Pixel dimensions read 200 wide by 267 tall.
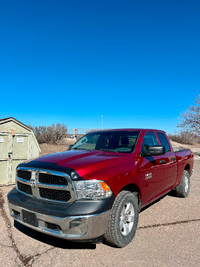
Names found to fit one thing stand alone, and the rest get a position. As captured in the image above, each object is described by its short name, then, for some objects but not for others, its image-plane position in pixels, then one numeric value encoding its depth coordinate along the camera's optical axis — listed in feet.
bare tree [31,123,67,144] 74.13
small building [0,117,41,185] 20.74
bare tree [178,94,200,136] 72.79
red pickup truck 7.56
